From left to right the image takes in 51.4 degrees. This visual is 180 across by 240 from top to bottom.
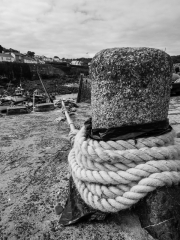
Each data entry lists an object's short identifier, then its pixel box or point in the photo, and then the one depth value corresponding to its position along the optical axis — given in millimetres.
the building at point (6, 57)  61500
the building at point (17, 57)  66500
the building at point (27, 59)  70625
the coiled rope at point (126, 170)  1229
